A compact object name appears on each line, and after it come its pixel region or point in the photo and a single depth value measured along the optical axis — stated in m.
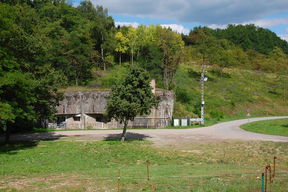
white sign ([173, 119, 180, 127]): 43.97
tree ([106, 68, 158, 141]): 28.70
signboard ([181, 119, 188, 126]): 44.19
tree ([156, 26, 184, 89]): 62.06
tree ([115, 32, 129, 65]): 73.38
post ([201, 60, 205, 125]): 44.54
